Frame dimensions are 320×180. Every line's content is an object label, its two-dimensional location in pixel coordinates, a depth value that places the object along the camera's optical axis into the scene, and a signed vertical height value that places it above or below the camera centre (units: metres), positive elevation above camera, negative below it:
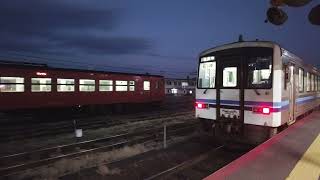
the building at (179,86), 56.62 +0.11
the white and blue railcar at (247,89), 7.89 -0.07
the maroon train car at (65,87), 15.75 -0.01
